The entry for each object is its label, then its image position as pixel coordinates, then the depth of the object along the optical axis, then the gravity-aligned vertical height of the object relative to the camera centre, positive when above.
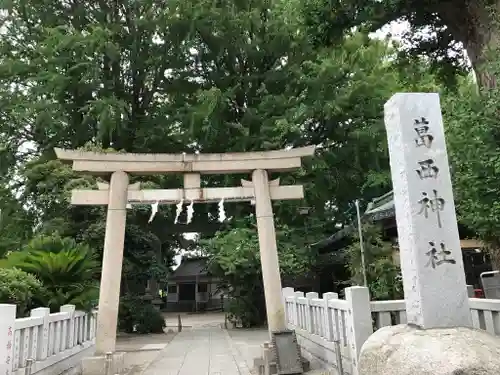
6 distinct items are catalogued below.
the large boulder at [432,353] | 3.68 -0.62
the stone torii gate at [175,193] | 8.71 +2.04
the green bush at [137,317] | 17.80 -1.04
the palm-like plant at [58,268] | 7.91 +0.46
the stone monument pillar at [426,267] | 3.84 +0.14
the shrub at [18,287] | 6.52 +0.12
